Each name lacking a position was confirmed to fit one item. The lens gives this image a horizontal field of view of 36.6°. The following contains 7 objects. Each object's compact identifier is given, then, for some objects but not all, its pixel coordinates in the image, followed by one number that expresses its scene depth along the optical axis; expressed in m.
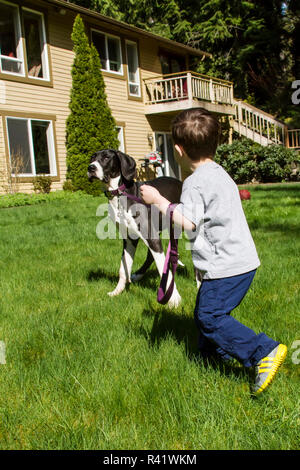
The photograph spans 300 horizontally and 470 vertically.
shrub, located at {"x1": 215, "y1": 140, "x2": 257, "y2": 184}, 20.52
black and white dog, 4.14
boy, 2.29
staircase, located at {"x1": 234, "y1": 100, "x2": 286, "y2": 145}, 23.44
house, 14.95
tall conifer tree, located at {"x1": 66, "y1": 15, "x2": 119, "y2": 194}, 15.77
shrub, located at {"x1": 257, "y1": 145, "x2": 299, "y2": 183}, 20.31
